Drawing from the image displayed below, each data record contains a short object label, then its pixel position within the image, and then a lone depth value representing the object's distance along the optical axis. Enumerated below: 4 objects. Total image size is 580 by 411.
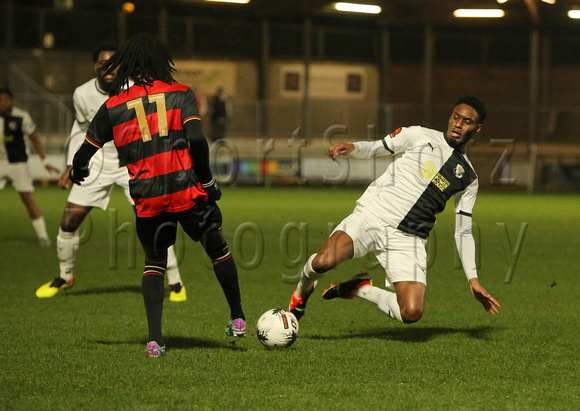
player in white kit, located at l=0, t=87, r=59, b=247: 20.62
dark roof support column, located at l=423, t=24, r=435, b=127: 56.16
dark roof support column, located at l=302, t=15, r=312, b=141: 52.16
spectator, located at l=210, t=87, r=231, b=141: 49.14
